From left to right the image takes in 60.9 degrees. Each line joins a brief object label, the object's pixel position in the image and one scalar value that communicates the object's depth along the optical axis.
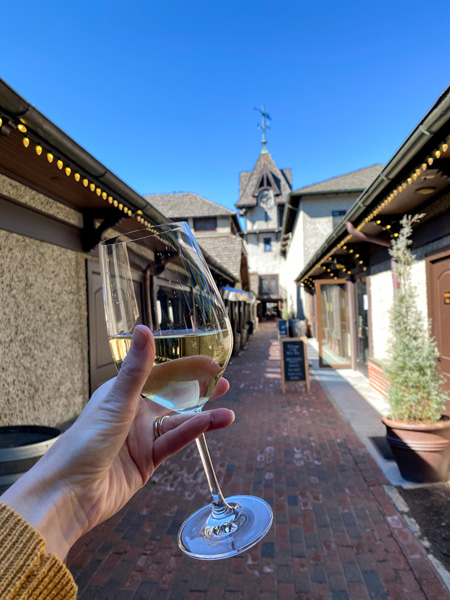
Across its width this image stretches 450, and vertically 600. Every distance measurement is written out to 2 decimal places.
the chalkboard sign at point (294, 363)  8.19
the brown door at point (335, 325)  11.39
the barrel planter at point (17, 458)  2.36
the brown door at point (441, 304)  4.95
